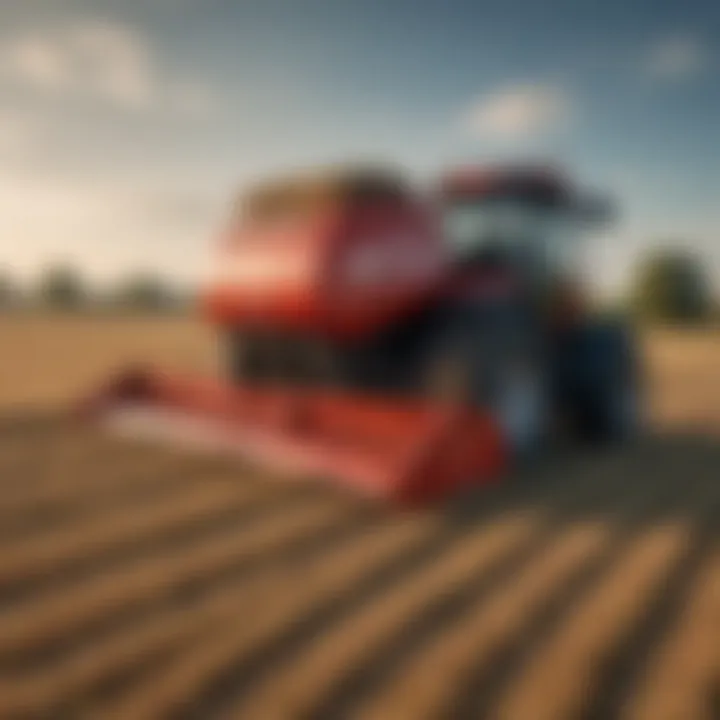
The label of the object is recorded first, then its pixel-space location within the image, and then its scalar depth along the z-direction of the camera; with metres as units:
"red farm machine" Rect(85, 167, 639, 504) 4.28
